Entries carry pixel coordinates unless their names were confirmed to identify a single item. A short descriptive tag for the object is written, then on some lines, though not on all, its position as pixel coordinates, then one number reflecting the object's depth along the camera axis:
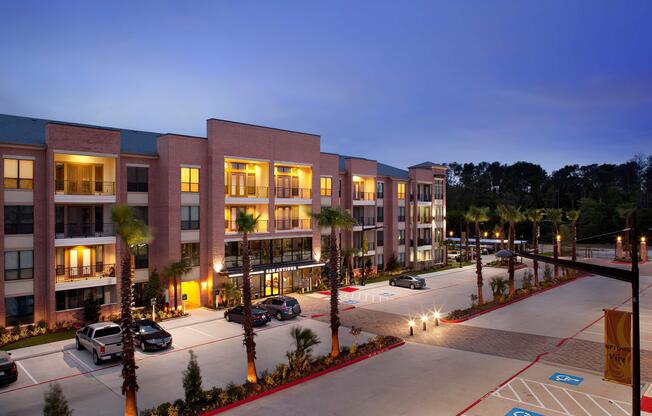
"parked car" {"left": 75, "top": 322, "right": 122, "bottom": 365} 21.89
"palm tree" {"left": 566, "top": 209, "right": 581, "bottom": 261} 54.24
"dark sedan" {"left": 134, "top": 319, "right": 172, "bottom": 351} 23.92
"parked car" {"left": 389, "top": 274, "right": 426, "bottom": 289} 42.84
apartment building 27.97
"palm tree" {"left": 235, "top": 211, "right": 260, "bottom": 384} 18.47
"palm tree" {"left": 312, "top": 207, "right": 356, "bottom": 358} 22.03
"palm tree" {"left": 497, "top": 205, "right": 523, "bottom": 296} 48.28
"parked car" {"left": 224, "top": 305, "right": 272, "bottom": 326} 28.94
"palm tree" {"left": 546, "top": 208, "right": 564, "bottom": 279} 48.97
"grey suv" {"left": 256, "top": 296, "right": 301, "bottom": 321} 30.84
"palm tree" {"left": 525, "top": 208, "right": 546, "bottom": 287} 47.76
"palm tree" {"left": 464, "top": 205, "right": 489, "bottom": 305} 36.31
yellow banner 11.12
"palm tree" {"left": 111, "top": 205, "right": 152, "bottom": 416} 14.28
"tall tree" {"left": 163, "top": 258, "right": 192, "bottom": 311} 31.81
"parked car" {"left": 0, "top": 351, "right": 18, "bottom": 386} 19.14
